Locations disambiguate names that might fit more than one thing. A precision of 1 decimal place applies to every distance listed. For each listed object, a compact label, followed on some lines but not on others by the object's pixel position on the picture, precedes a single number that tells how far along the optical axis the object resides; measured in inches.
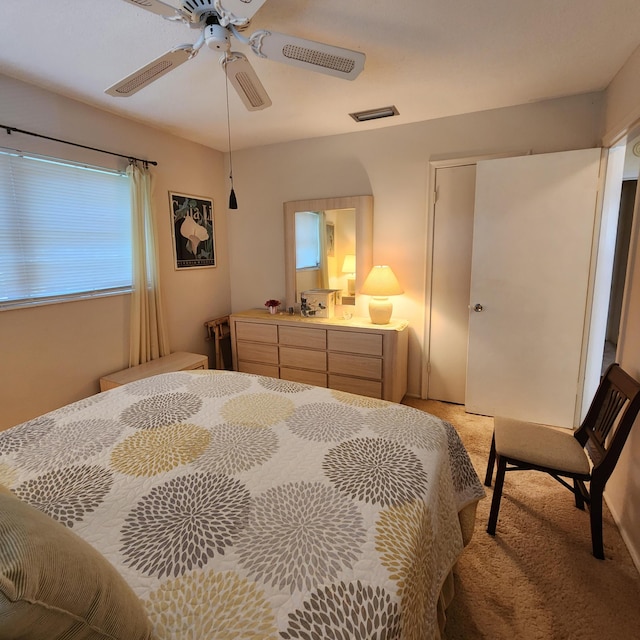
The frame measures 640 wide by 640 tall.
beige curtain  114.9
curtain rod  86.1
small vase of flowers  144.3
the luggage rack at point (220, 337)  148.4
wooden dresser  118.6
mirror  129.5
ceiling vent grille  110.0
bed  24.9
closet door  117.8
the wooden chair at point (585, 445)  63.6
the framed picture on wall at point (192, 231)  132.9
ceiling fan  54.4
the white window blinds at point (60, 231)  89.1
